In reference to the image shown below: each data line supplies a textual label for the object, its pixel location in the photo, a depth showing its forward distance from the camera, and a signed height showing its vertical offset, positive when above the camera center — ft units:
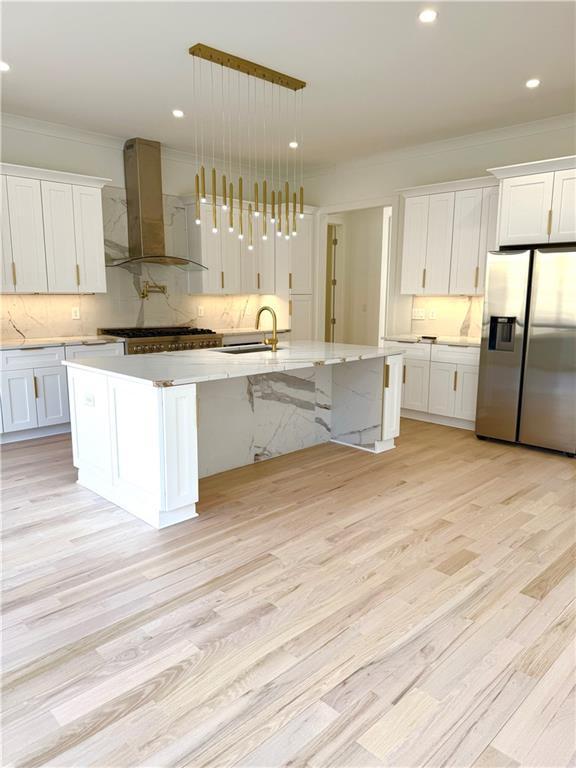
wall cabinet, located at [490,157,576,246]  13.88 +2.74
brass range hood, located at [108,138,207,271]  18.10 +3.33
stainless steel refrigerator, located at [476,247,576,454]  13.98 -1.29
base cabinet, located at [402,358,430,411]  17.93 -2.82
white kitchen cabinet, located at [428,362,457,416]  17.20 -2.86
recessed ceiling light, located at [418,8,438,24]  9.70 +5.32
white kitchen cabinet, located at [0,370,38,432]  14.88 -2.92
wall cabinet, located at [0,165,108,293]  15.24 +2.00
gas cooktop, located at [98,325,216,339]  17.80 -1.14
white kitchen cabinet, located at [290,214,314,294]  22.62 +1.90
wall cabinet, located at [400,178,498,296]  16.60 +2.14
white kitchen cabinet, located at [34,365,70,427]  15.57 -2.91
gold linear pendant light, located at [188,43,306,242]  12.40 +5.43
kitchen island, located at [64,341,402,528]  9.75 -2.61
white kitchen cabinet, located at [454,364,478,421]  16.67 -2.82
